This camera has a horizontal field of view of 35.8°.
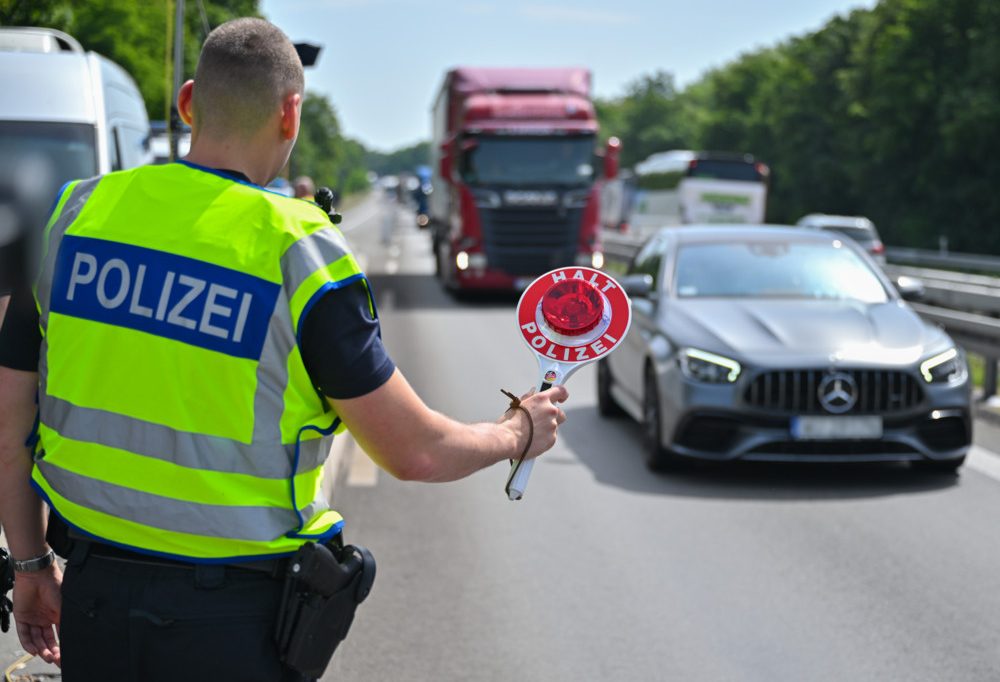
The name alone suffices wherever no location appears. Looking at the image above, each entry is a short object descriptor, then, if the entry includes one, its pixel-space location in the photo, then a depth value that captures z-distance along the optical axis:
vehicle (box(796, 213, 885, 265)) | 36.88
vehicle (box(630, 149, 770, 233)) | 45.31
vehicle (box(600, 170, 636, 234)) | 61.72
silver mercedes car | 8.58
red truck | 23.38
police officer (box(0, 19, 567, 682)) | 2.41
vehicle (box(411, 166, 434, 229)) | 40.72
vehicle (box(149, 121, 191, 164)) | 21.08
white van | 10.59
